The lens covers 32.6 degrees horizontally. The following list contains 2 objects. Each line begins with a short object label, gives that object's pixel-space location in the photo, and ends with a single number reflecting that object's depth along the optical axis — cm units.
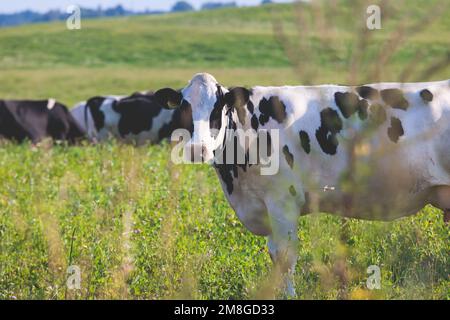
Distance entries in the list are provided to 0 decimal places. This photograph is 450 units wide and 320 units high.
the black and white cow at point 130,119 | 1858
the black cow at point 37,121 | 1944
